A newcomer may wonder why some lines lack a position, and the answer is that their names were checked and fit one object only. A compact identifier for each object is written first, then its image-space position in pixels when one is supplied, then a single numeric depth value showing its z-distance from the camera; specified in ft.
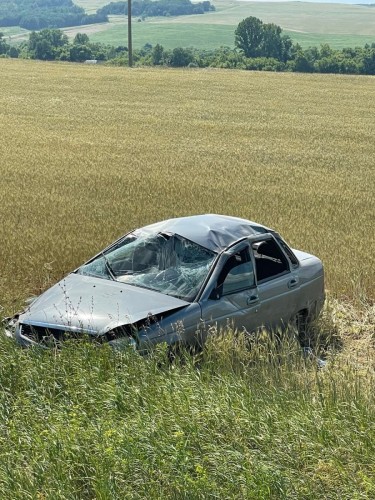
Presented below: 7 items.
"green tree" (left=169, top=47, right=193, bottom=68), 306.35
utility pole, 218.59
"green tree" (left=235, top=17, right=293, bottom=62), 366.63
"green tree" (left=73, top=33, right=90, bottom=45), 387.12
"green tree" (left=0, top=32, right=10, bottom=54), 368.07
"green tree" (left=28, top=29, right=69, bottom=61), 333.21
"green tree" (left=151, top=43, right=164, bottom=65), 321.93
